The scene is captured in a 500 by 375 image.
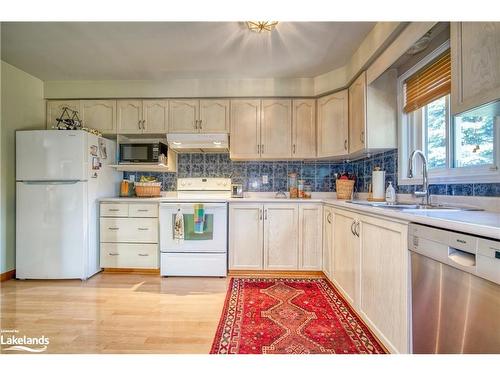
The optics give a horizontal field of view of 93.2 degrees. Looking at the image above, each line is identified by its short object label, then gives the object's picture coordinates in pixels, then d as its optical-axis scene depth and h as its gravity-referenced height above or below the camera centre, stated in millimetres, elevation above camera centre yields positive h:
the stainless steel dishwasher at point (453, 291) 767 -391
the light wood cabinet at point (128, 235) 2736 -544
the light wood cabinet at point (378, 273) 1202 -532
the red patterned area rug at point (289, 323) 1464 -984
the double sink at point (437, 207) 1385 -119
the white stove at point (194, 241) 2633 -592
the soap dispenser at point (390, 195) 1982 -54
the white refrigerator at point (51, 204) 2500 -172
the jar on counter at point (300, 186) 3139 +32
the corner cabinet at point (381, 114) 2250 +711
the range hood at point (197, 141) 2854 +574
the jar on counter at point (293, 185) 3111 +45
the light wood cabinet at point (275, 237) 2648 -544
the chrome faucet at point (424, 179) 1622 +68
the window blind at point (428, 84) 1680 +834
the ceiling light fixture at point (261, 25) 1860 +1307
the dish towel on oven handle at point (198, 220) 2600 -350
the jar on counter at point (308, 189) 3182 -8
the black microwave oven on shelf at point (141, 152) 2914 +451
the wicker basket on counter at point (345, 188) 2844 +6
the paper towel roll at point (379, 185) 2357 +36
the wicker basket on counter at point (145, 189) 3057 -12
